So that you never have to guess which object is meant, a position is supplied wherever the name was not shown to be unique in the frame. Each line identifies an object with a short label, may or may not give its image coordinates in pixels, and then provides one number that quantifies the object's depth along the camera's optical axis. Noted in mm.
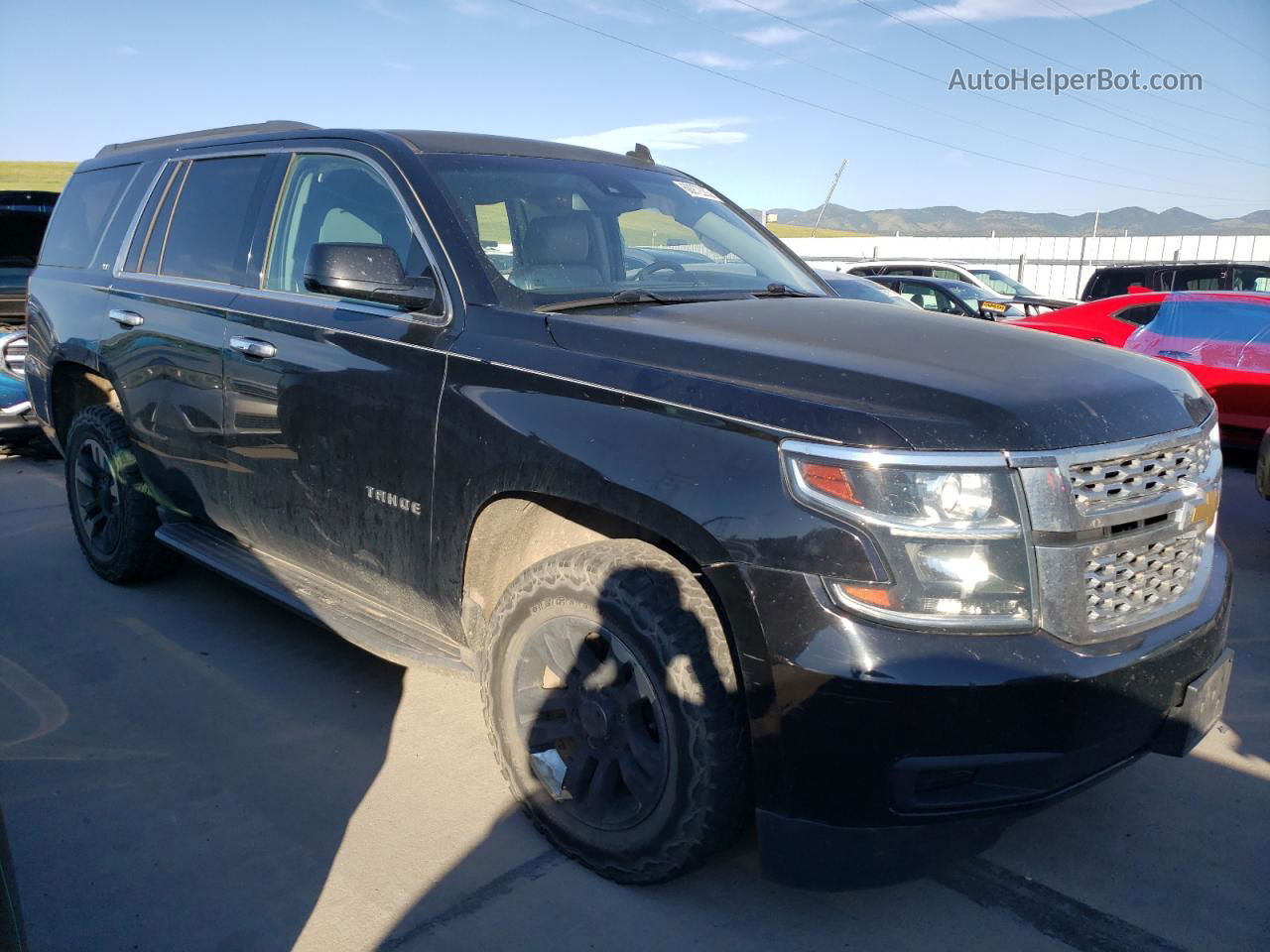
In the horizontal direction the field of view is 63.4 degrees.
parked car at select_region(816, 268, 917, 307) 9242
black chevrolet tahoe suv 2191
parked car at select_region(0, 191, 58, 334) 7934
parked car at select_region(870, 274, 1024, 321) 13984
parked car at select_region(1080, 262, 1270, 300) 11211
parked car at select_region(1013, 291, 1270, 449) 7988
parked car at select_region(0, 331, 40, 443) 7203
